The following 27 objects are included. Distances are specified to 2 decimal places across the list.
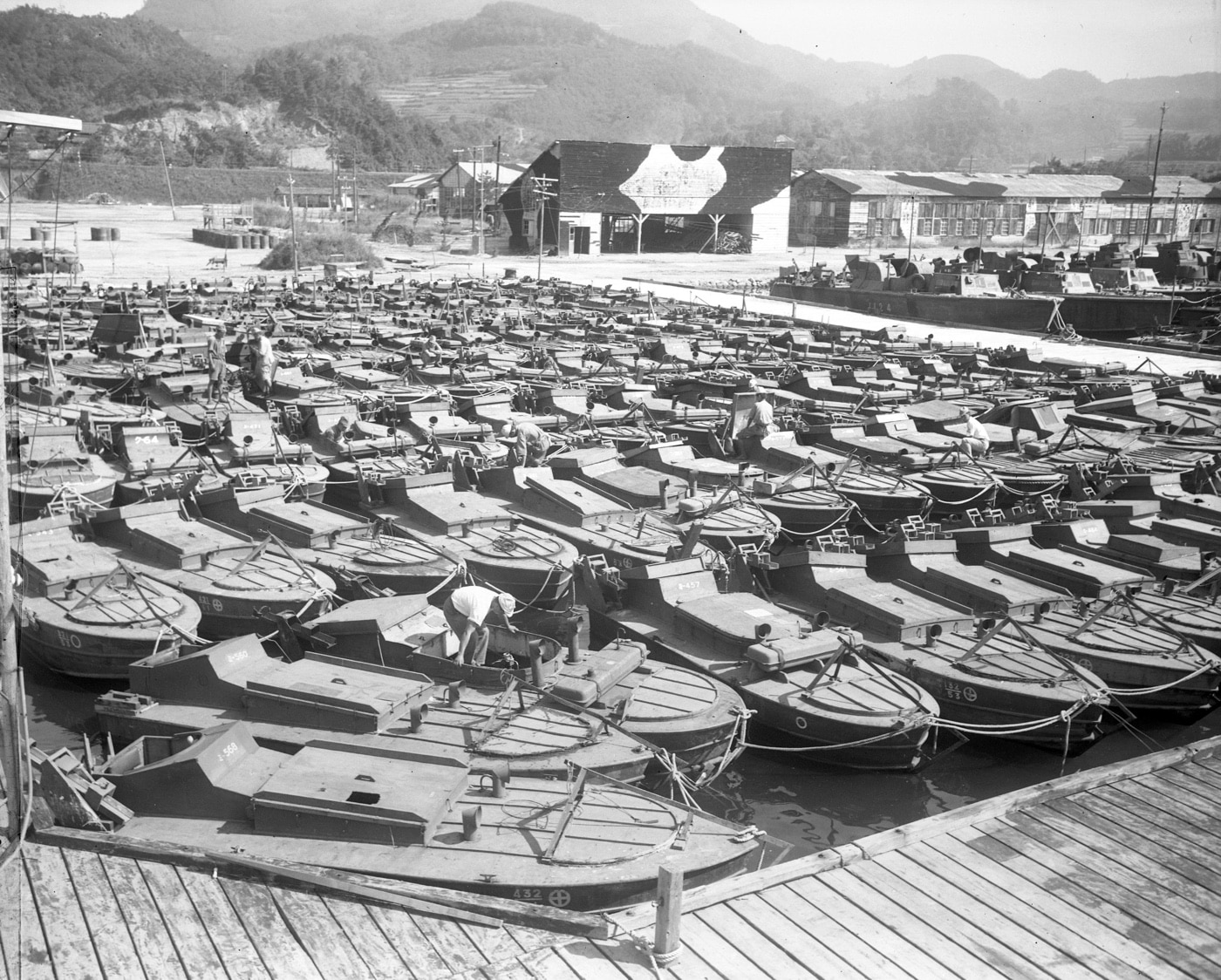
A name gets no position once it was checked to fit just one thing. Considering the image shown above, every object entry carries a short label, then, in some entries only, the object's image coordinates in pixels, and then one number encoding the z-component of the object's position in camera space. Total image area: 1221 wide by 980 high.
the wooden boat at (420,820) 10.50
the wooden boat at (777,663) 14.56
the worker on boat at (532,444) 24.11
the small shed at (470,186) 98.00
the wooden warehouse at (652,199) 83.06
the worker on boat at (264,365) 31.94
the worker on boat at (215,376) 31.00
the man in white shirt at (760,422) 26.92
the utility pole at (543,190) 79.44
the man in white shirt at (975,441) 25.91
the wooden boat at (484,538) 18.44
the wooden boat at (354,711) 12.62
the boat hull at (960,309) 54.97
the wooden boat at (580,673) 13.83
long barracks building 91.44
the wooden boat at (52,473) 21.55
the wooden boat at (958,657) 15.11
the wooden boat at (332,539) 18.28
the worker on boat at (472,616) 14.43
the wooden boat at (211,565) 17.34
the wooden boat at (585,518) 19.73
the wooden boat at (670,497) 20.83
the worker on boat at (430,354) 38.09
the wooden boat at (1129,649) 15.74
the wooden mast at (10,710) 8.73
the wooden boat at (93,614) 16.30
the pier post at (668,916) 7.58
